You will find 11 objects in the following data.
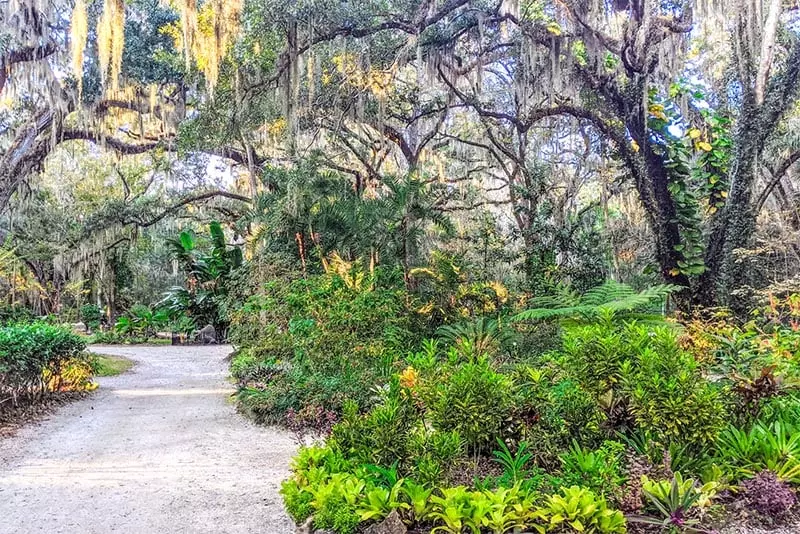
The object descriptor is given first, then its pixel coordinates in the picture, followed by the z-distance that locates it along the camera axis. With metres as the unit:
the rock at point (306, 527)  3.00
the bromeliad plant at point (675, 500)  2.70
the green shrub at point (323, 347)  5.94
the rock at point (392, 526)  2.74
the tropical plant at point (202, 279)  15.59
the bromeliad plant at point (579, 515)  2.63
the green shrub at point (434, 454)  3.03
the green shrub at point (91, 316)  18.44
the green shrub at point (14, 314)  14.15
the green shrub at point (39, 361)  6.17
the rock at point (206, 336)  16.06
